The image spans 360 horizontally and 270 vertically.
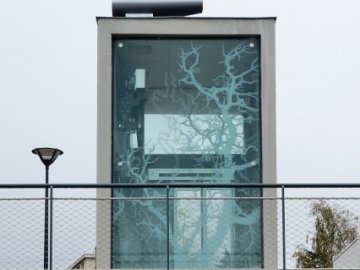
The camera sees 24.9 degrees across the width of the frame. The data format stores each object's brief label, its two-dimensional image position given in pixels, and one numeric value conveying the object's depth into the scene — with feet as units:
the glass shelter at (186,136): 31.42
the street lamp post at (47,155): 44.78
